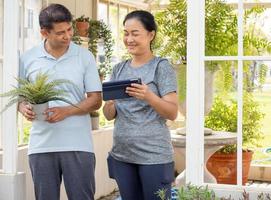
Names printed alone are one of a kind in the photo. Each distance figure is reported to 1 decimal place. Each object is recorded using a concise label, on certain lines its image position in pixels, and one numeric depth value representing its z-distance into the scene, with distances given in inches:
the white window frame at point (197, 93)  87.4
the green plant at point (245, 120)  194.1
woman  85.8
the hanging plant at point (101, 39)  187.2
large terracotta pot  166.1
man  90.4
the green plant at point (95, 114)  187.6
